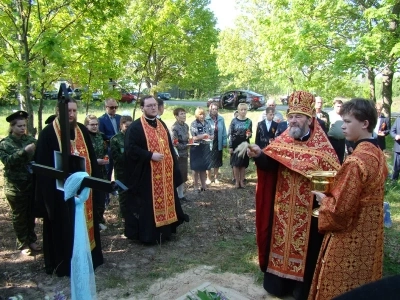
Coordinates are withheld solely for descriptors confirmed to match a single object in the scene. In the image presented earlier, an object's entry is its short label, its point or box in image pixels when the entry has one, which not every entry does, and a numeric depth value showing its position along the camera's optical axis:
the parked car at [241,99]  25.69
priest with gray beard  3.65
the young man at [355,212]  2.75
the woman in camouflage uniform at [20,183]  4.67
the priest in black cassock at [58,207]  4.12
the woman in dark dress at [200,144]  8.12
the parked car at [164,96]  39.08
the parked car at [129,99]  29.48
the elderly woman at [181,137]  7.48
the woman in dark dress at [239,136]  8.44
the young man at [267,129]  8.18
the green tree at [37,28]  5.81
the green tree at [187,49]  16.30
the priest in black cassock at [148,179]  5.31
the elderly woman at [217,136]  8.67
